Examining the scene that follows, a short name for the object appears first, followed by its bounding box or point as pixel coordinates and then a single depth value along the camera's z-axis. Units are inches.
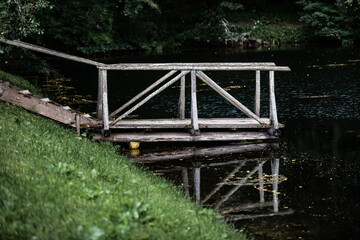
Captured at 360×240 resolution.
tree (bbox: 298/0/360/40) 1758.1
